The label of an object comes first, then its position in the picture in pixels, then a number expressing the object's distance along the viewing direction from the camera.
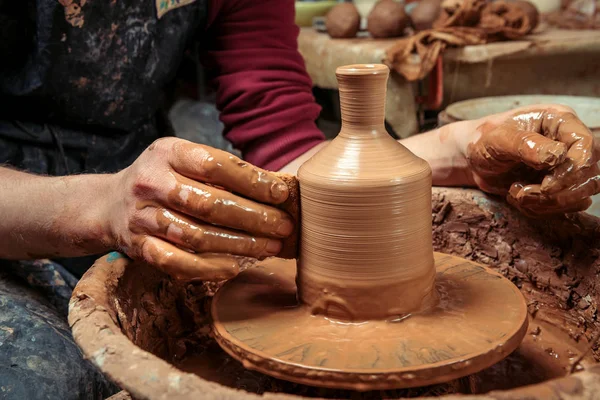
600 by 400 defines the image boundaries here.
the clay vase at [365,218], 0.99
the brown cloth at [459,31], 2.85
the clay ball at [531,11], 3.20
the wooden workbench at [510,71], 2.89
